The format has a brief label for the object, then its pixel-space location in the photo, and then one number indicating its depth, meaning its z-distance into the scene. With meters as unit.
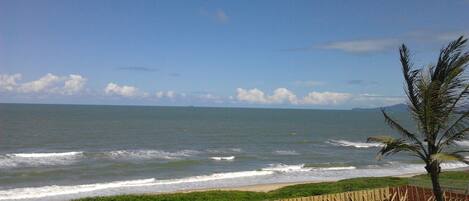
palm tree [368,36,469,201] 10.92
